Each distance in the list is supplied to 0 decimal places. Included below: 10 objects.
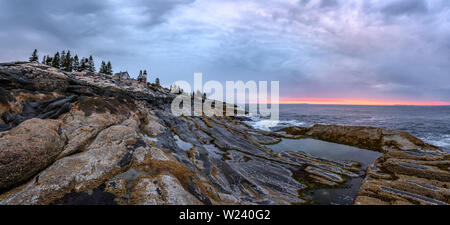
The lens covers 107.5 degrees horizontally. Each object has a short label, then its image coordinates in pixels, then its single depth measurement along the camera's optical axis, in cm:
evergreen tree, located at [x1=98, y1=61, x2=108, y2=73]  9329
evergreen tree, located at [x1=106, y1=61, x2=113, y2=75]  9399
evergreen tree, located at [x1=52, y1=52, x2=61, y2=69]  6944
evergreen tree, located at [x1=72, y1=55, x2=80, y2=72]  8269
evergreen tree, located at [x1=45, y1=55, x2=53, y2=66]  7501
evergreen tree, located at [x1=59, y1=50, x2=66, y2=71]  7614
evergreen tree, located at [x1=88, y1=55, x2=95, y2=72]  8700
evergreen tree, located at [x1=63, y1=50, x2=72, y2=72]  7512
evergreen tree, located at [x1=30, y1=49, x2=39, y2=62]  6979
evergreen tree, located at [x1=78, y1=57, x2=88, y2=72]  8414
